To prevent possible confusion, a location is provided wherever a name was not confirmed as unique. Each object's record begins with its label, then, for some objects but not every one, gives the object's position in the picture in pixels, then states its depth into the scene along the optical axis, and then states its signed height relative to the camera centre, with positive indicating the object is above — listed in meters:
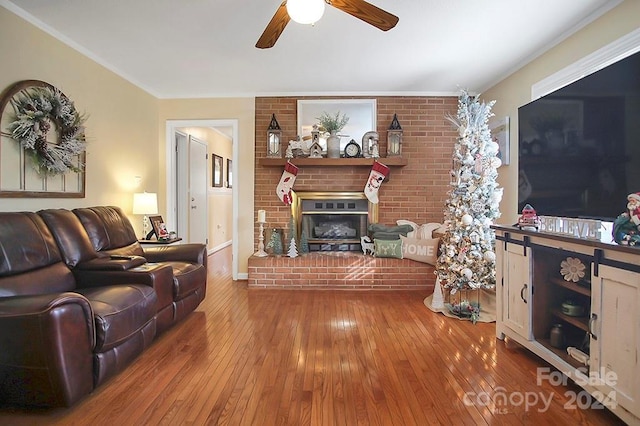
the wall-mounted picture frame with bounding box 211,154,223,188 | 6.59 +0.75
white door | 5.55 +0.27
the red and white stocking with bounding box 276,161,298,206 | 4.36 +0.33
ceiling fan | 1.85 +1.14
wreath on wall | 2.45 +0.64
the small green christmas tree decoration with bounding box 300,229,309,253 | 4.43 -0.48
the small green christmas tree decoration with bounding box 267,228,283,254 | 4.38 -0.47
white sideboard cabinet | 1.50 -0.59
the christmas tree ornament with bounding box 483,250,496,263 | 3.09 -0.44
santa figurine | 1.51 -0.07
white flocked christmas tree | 3.13 +0.06
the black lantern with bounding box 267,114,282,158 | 4.38 +0.87
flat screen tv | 1.82 +0.40
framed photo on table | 3.78 -0.25
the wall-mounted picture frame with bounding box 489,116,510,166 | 3.68 +0.83
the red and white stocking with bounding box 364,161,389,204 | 4.29 +0.37
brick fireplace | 4.48 +0.53
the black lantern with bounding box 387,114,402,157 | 4.34 +0.91
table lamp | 3.71 +0.04
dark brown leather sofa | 1.57 -0.55
